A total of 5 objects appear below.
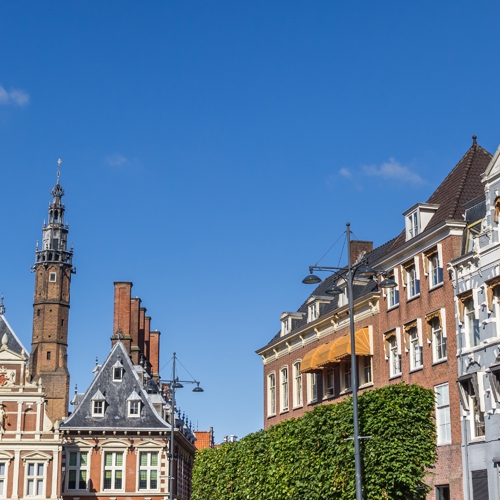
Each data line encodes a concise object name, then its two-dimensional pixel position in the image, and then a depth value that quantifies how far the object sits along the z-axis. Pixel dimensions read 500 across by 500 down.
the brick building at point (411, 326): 35.44
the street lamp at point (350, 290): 26.97
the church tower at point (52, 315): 85.81
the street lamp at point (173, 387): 42.71
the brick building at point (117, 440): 67.81
